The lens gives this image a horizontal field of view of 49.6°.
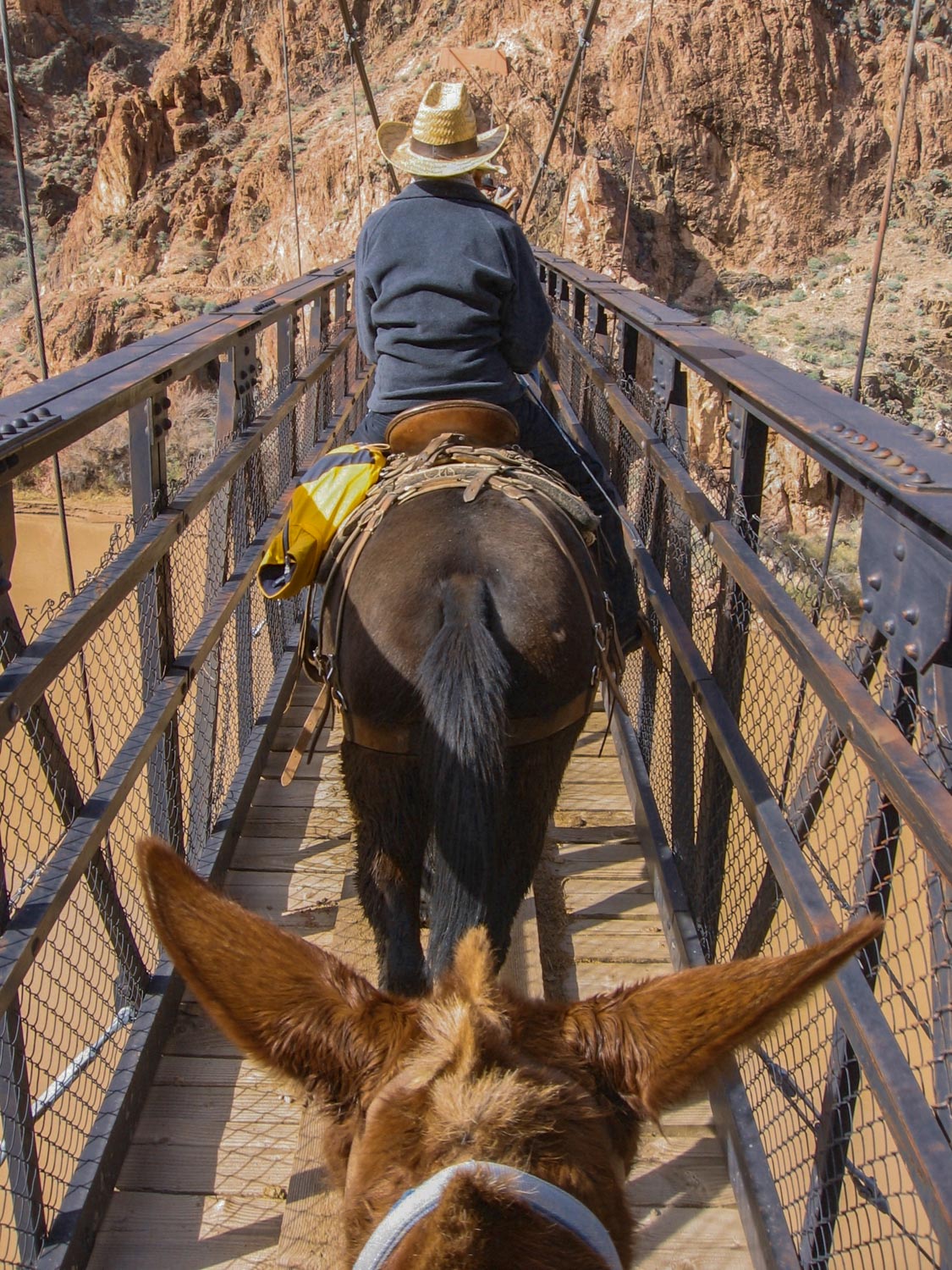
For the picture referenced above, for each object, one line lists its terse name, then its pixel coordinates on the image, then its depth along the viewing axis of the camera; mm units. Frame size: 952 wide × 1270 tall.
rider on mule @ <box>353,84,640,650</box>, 3555
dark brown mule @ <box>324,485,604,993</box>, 2262
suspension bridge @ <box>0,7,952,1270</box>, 1716
